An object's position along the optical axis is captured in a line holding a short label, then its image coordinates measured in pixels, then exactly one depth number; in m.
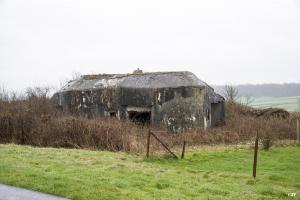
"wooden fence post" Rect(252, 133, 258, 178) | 11.09
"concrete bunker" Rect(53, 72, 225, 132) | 23.22
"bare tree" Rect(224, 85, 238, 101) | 46.46
